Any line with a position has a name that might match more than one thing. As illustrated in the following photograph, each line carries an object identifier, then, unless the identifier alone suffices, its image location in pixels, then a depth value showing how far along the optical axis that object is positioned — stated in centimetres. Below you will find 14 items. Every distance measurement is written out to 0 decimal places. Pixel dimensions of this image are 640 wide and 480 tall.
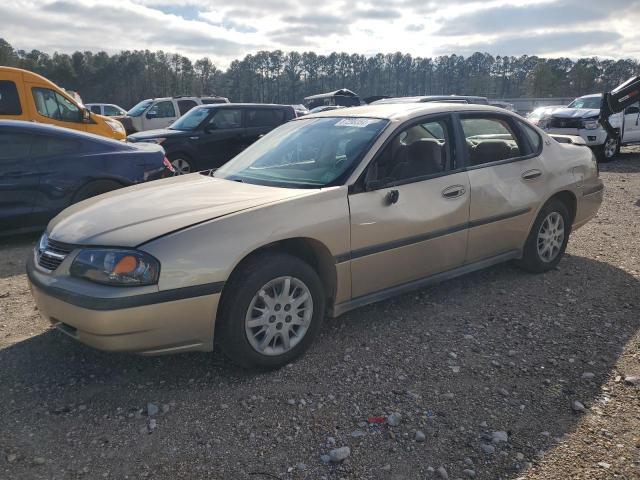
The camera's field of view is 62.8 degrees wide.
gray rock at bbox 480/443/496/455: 248
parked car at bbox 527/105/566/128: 1419
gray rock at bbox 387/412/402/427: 270
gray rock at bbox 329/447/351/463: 243
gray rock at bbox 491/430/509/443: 256
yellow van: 980
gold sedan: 279
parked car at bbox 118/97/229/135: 1823
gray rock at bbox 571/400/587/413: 280
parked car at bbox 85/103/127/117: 2560
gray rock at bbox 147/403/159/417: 279
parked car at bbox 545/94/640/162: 1322
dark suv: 1031
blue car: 579
